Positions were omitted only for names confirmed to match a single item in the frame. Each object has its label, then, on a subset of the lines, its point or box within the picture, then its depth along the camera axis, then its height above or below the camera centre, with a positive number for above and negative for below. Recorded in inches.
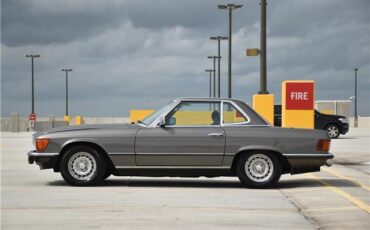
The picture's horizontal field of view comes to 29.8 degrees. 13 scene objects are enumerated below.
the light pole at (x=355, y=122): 2994.6 -78.1
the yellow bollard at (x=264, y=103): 927.7 +1.1
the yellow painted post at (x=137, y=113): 1840.6 -24.7
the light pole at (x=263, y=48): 918.4 +74.0
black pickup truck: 1295.5 -35.7
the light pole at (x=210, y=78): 3091.5 +116.6
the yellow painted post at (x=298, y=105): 836.6 -1.4
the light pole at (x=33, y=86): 2689.2 +68.6
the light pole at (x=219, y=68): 2412.4 +128.5
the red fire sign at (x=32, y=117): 2279.9 -43.5
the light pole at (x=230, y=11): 1823.7 +245.5
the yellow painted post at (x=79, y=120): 2731.3 -63.8
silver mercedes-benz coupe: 440.5 -29.2
